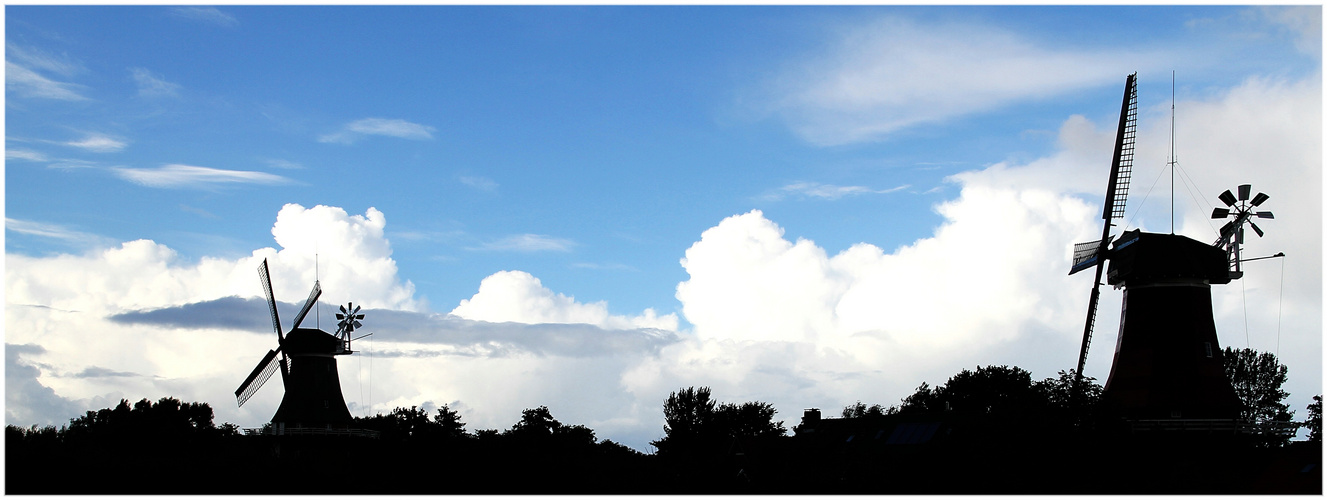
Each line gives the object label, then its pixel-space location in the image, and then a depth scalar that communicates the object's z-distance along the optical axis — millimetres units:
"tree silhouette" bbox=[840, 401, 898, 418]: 114000
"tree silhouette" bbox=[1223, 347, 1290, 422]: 90688
